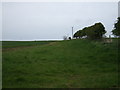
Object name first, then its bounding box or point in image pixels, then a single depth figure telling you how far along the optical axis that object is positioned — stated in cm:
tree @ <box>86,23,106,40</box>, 1531
